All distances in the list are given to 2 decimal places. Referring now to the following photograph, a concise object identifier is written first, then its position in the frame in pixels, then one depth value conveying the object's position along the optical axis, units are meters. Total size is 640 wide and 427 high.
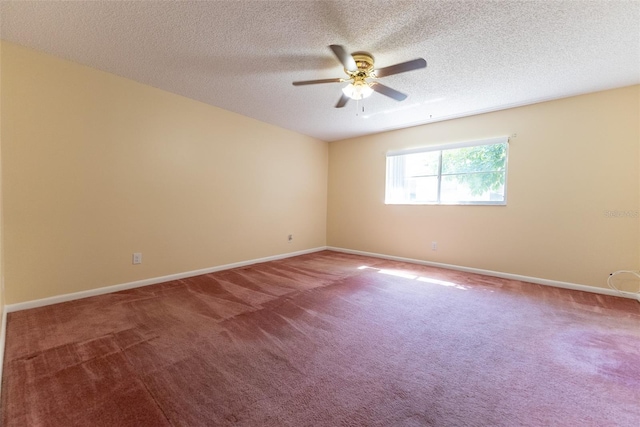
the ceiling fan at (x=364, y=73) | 1.99
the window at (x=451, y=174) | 3.73
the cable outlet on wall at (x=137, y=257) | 3.00
